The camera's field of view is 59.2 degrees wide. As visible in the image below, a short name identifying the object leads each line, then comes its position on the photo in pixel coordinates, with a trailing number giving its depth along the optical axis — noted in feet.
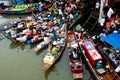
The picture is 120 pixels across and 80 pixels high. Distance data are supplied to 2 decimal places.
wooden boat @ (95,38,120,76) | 16.92
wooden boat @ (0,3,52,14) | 28.69
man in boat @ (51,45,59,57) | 19.28
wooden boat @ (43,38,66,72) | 18.19
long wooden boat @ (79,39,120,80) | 16.25
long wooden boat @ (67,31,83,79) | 17.00
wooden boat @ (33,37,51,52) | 20.81
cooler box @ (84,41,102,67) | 17.14
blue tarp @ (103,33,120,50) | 17.42
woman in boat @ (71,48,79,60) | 18.25
